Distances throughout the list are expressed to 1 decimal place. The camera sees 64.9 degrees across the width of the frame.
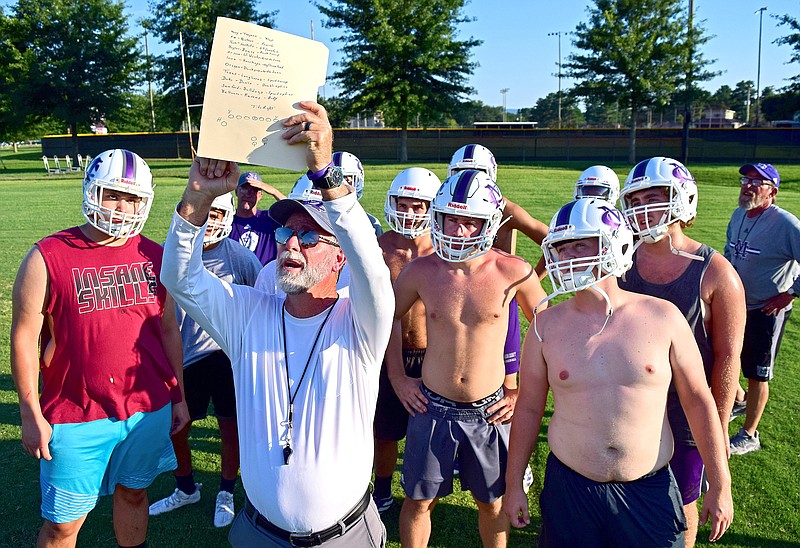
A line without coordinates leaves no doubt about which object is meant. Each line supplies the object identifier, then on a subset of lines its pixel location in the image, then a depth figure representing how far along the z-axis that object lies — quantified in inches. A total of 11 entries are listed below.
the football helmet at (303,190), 170.7
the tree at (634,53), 1526.8
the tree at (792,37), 1499.8
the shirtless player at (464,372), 152.9
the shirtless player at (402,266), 184.1
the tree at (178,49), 1787.6
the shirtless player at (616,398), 116.6
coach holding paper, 101.9
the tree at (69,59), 1631.4
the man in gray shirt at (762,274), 224.4
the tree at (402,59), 1617.9
